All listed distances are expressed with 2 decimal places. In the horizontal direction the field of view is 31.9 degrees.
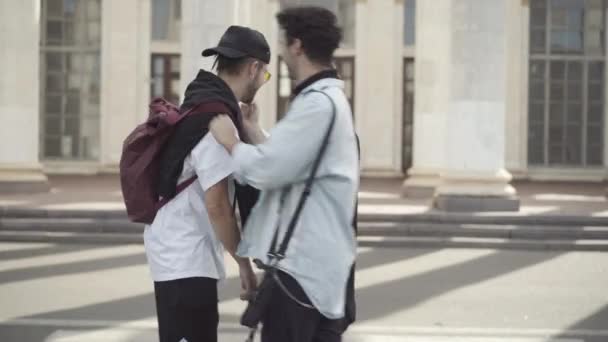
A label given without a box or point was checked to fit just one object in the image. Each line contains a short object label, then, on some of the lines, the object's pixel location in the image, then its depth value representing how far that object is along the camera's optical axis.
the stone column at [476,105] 15.64
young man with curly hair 3.46
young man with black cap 3.83
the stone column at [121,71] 25.52
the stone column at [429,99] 19.62
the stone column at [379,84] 25.66
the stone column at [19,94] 18.52
